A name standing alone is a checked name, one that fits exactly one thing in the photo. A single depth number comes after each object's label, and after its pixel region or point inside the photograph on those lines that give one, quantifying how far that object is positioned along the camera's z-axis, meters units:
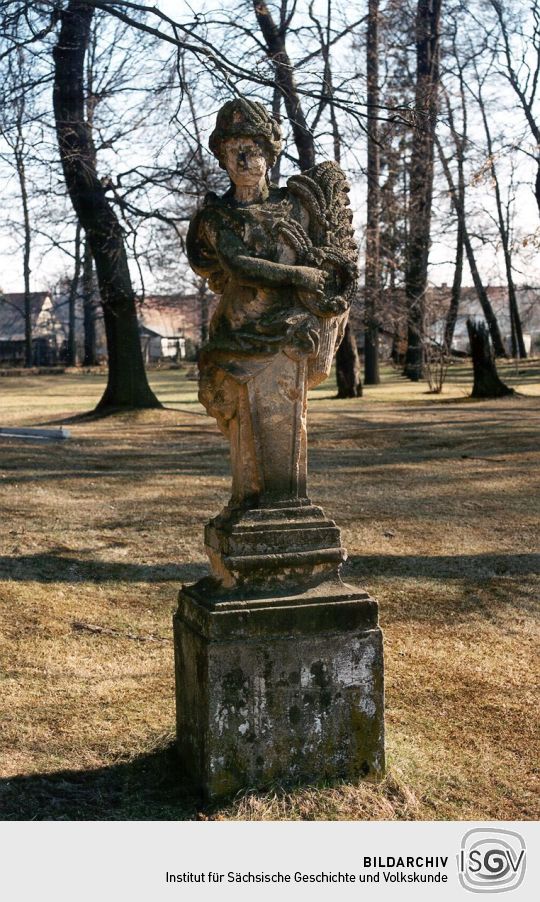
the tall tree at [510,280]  35.59
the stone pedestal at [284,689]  4.08
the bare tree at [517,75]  20.77
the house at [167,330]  63.19
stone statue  4.14
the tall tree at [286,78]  8.43
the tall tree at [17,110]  9.48
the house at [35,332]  53.29
